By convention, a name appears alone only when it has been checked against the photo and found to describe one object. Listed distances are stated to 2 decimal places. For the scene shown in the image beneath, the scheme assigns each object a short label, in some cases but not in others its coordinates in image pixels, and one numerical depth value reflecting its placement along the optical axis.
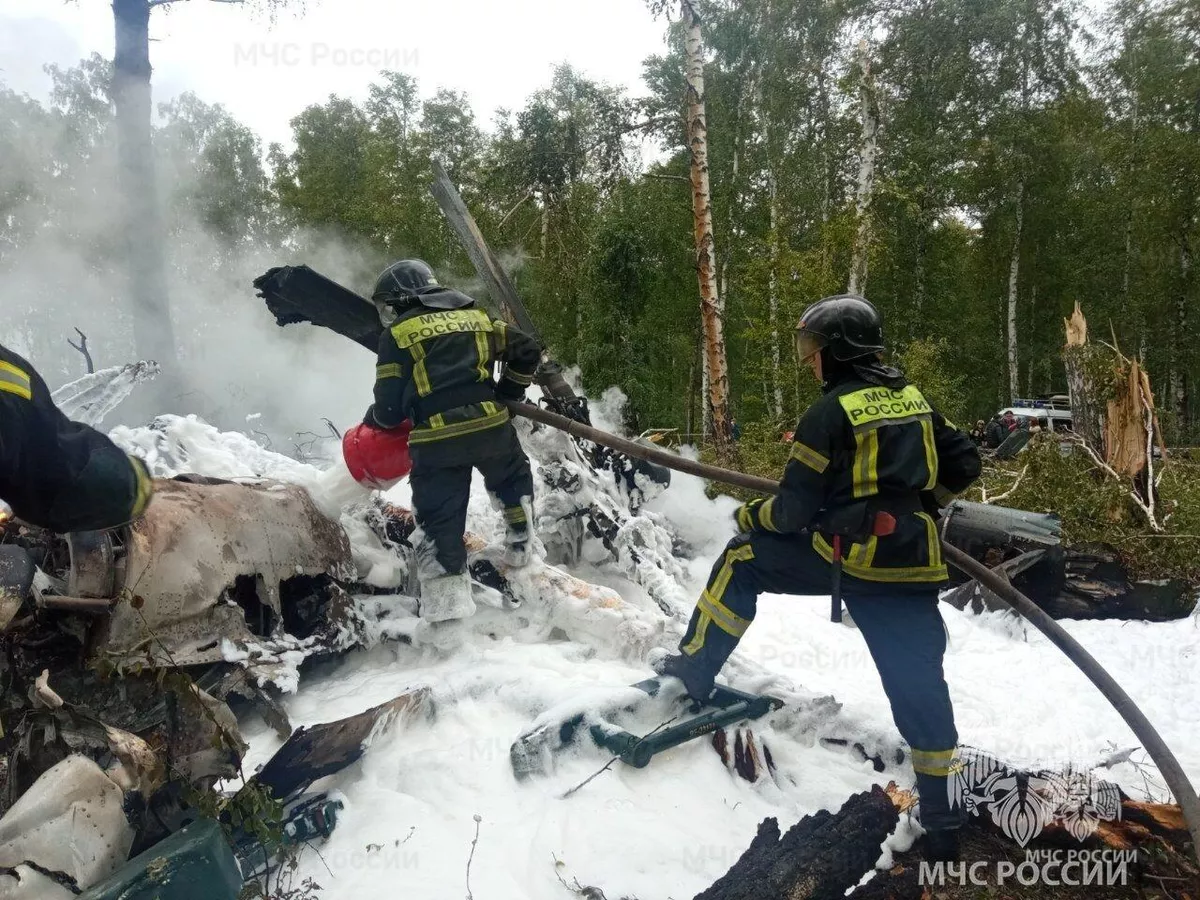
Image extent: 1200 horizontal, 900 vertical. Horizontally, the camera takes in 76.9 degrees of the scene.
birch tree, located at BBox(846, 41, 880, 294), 11.52
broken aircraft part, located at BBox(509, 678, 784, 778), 2.73
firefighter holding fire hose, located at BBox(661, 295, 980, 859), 2.53
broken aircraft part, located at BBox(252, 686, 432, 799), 2.51
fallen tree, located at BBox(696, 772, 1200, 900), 2.04
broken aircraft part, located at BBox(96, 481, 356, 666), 2.82
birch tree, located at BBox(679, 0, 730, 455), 8.97
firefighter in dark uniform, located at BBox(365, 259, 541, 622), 3.66
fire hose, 2.34
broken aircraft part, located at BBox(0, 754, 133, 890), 1.81
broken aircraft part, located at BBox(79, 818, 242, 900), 1.80
